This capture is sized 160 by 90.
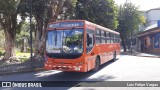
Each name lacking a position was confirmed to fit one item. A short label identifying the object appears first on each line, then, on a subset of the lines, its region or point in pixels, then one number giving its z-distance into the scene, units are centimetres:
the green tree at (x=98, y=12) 1820
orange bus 714
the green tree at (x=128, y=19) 2589
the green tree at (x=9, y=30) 1341
